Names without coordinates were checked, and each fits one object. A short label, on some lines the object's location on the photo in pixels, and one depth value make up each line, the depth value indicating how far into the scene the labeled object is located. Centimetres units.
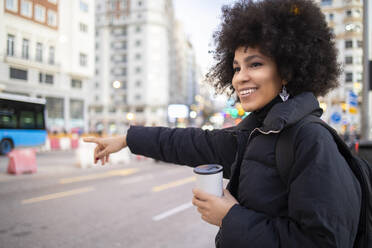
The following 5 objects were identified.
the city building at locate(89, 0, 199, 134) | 5300
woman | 93
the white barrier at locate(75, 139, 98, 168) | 1108
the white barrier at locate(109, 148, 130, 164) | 1265
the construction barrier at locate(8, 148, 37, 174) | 815
